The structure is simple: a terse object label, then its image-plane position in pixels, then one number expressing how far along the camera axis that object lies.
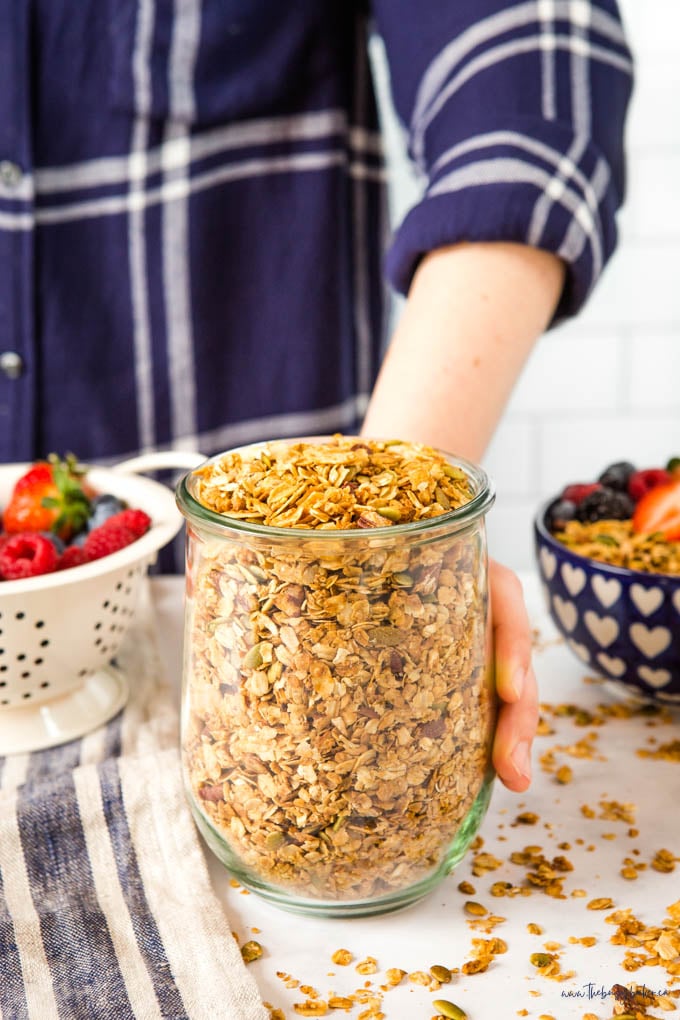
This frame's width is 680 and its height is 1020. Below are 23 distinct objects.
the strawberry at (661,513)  0.74
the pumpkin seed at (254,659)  0.48
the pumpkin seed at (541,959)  0.50
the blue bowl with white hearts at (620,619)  0.68
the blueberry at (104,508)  0.75
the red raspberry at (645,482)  0.79
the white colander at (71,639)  0.65
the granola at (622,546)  0.71
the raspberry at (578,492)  0.80
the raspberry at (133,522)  0.71
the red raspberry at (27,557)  0.67
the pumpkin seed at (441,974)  0.49
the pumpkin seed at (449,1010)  0.47
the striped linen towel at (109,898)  0.48
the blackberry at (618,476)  0.81
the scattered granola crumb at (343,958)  0.51
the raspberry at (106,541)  0.69
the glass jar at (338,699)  0.46
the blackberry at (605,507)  0.78
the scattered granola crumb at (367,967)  0.50
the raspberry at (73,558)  0.70
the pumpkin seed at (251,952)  0.51
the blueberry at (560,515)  0.78
